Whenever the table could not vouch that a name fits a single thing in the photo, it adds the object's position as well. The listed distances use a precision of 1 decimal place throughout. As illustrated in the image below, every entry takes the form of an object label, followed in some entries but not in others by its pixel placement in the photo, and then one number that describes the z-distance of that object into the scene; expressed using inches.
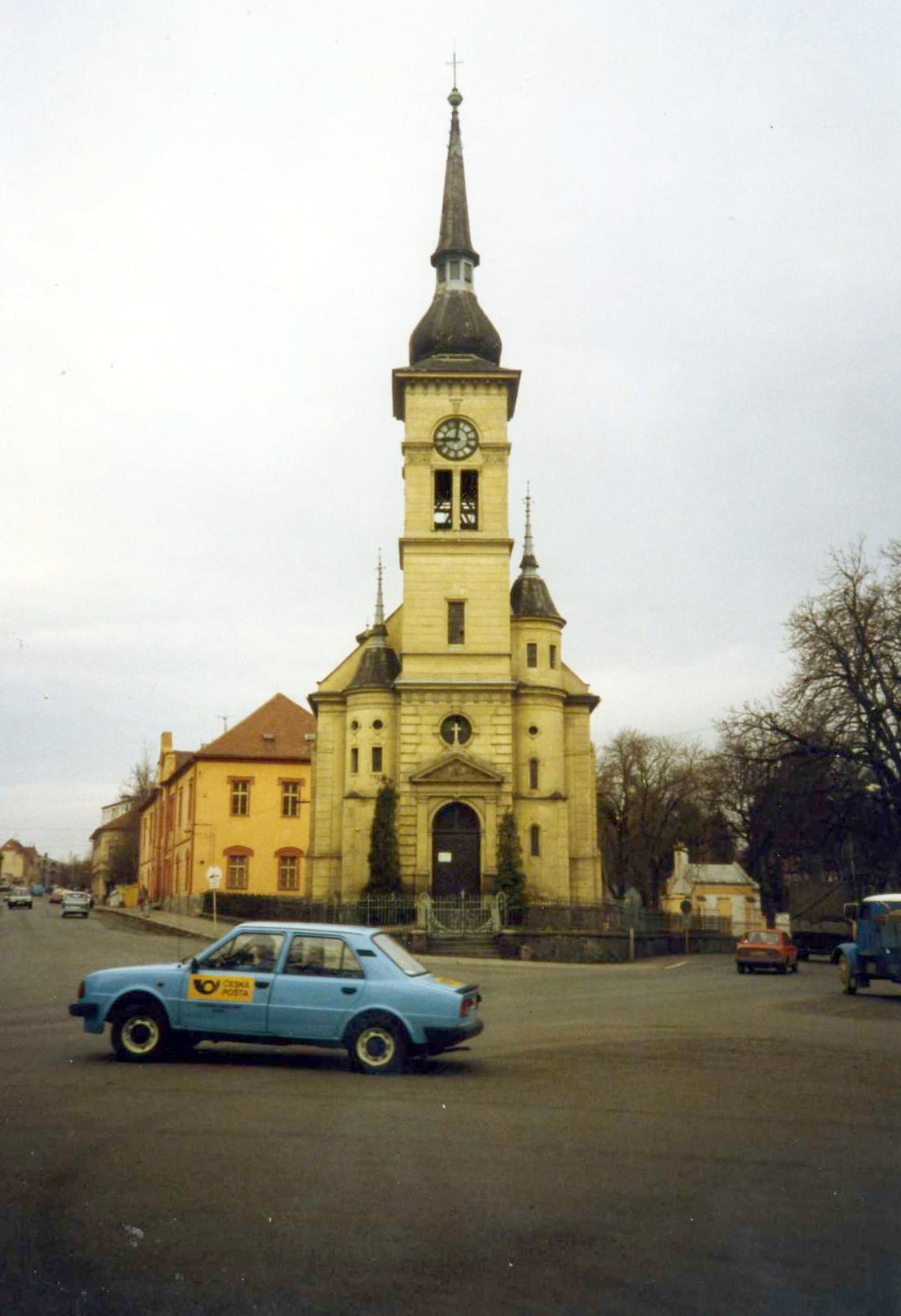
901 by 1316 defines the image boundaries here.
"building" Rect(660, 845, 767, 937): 3120.1
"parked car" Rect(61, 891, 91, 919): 2210.9
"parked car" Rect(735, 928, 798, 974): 1328.7
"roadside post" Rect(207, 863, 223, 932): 1456.7
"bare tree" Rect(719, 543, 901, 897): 1517.0
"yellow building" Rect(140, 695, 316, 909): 2442.2
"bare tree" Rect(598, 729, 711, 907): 3139.8
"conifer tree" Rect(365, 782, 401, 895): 1649.9
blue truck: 1013.2
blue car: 469.1
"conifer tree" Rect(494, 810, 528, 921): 1621.6
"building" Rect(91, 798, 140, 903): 4114.2
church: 1706.4
